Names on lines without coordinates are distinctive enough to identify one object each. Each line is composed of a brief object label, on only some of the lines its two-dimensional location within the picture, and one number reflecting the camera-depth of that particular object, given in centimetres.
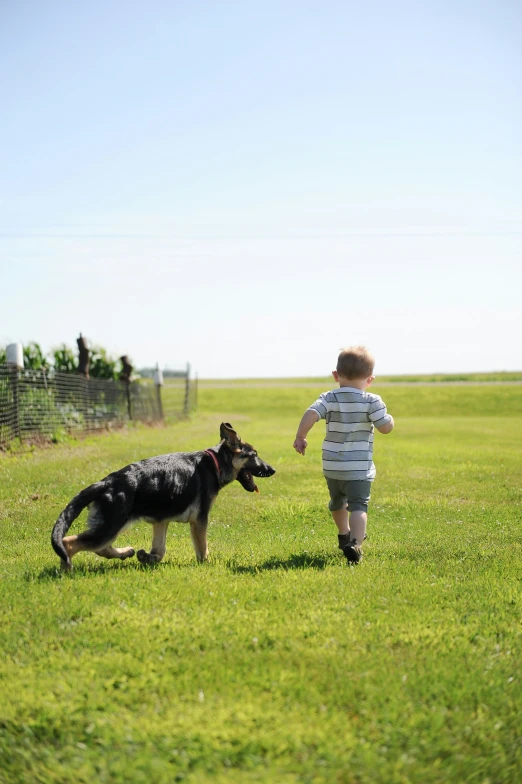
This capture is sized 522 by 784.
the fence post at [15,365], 1567
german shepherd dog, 571
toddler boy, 659
